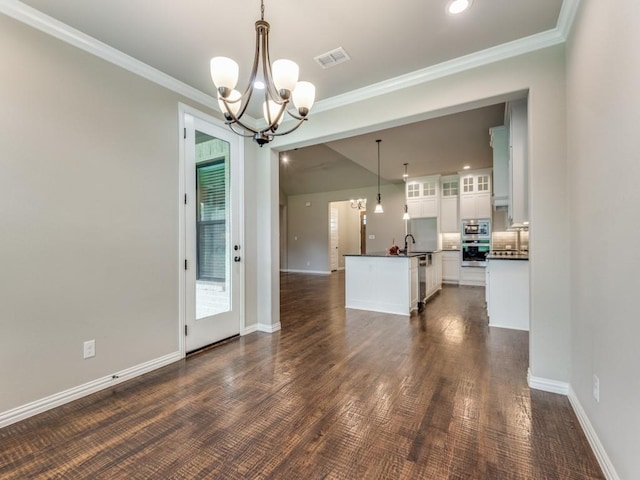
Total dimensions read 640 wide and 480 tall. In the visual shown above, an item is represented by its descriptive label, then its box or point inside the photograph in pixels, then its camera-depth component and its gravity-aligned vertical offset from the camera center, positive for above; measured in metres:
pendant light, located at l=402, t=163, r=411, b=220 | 7.53 +1.39
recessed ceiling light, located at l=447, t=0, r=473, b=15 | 1.96 +1.58
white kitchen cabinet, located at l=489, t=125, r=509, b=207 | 3.99 +1.06
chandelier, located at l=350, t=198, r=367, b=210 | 9.95 +1.34
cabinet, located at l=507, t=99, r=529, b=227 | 3.02 +0.83
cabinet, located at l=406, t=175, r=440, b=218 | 7.93 +1.21
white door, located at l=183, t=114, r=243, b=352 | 3.09 +0.09
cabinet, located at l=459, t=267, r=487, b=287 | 7.41 -0.89
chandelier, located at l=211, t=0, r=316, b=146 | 1.74 +0.96
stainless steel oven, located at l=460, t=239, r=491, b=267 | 7.33 -0.26
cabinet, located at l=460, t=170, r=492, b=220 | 7.24 +1.16
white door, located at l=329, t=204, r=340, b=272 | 10.67 +0.15
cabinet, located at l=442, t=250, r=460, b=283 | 7.87 -0.68
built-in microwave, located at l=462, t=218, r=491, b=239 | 7.24 +0.31
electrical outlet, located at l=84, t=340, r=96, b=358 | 2.31 -0.83
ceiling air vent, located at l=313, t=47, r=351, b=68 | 2.50 +1.59
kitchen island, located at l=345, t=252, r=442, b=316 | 4.64 -0.67
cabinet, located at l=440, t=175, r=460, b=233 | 7.79 +0.96
